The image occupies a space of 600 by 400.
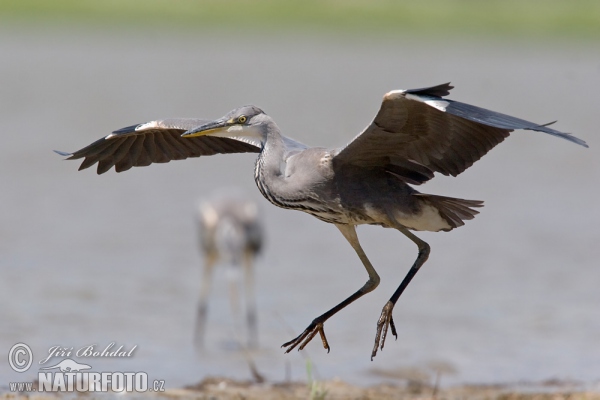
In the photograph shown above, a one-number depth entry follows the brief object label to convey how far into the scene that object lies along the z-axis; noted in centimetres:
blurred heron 2453
